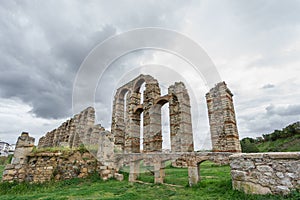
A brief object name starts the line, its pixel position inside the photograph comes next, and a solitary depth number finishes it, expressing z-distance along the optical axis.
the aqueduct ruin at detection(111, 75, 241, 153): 10.87
